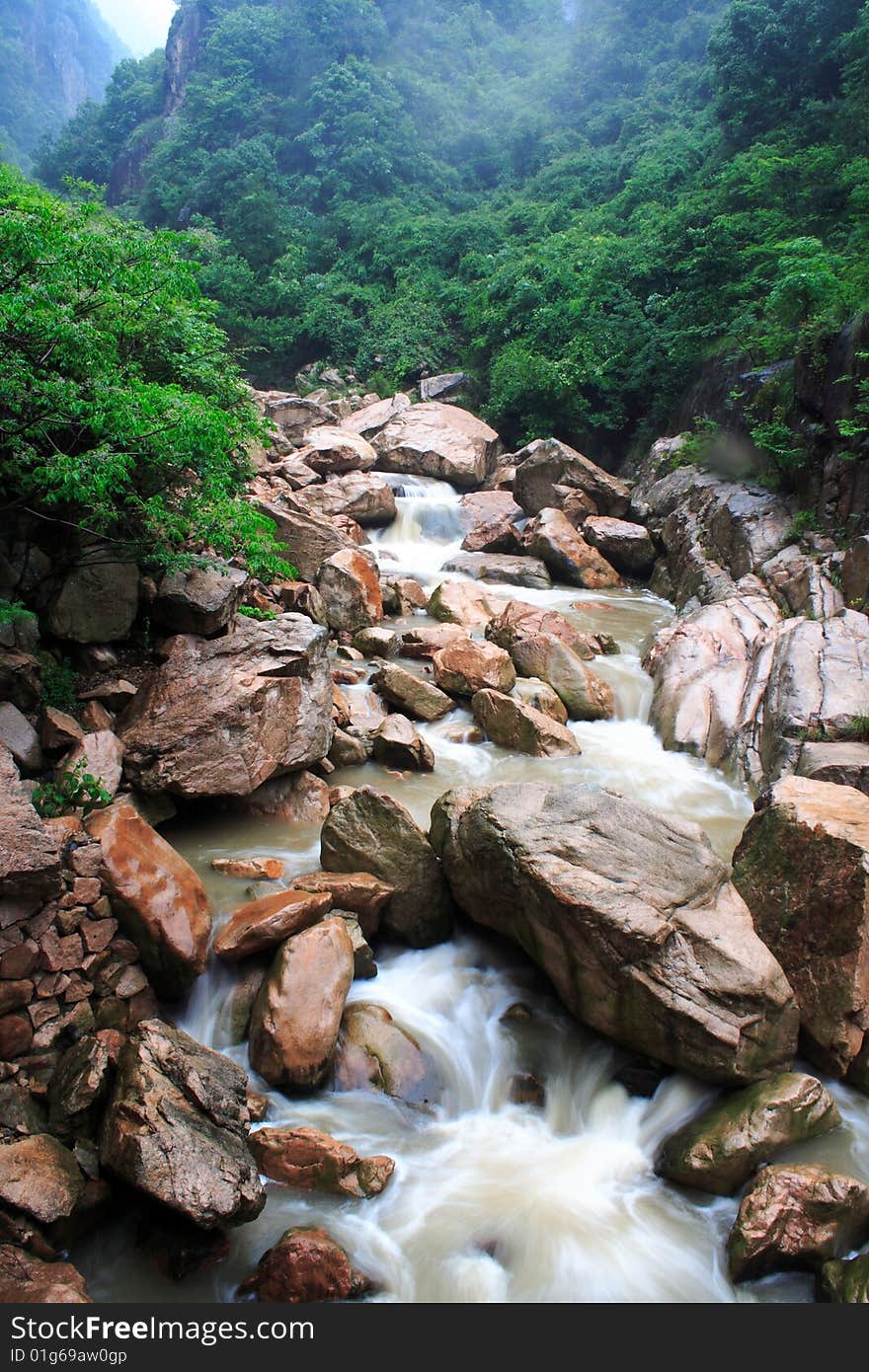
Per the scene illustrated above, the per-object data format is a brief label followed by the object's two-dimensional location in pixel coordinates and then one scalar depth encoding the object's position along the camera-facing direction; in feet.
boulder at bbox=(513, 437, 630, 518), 57.41
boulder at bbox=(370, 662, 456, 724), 29.58
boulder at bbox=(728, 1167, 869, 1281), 11.10
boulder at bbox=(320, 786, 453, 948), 17.87
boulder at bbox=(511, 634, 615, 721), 31.48
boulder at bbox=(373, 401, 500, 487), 64.44
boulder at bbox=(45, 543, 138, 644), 21.11
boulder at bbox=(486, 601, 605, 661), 34.76
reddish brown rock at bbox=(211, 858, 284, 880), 18.92
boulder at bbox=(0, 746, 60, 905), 13.12
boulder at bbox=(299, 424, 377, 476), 59.36
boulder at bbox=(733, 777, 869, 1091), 14.08
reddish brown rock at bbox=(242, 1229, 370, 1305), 10.84
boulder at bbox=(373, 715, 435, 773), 25.95
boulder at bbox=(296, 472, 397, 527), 51.03
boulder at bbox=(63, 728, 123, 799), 18.43
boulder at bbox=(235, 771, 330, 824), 21.99
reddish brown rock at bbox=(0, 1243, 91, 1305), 9.71
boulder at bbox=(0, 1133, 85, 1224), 10.70
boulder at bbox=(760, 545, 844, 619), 33.32
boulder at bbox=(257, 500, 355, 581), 37.68
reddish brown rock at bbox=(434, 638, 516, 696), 30.86
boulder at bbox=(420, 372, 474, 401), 80.48
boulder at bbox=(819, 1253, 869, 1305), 10.16
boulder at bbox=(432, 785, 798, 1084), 13.50
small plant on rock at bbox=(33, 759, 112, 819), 17.08
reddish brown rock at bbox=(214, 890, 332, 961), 15.47
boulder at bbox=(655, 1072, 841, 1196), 12.39
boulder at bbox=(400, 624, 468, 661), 34.63
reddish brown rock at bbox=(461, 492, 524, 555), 53.67
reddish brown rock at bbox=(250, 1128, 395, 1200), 12.53
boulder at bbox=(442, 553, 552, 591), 49.42
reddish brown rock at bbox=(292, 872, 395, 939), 17.34
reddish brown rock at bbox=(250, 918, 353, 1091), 14.02
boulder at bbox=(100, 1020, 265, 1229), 10.96
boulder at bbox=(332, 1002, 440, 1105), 14.58
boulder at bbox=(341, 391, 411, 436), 71.93
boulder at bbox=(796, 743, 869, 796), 20.86
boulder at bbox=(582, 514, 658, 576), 52.75
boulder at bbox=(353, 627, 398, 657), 34.30
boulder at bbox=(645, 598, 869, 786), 25.23
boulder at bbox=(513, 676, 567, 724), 30.48
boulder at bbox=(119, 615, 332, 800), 19.66
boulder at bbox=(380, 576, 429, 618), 40.88
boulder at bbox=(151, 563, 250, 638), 22.54
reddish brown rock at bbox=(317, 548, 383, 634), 35.81
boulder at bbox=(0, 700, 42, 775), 17.49
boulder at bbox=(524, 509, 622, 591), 50.51
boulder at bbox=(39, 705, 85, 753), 18.39
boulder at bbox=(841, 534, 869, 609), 32.42
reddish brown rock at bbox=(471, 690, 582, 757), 27.66
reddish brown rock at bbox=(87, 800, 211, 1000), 14.88
